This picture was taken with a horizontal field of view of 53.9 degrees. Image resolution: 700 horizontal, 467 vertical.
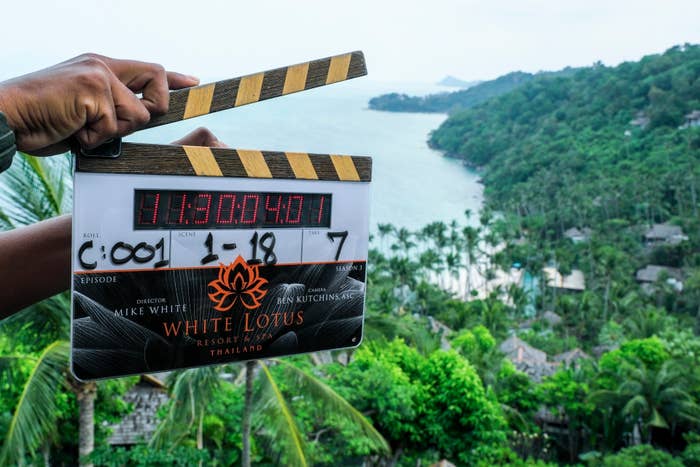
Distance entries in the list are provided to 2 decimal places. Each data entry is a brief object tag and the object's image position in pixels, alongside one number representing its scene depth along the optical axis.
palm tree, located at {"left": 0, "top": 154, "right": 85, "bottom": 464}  5.38
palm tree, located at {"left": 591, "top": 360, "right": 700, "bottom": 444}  18.12
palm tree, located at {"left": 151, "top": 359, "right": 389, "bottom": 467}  6.16
